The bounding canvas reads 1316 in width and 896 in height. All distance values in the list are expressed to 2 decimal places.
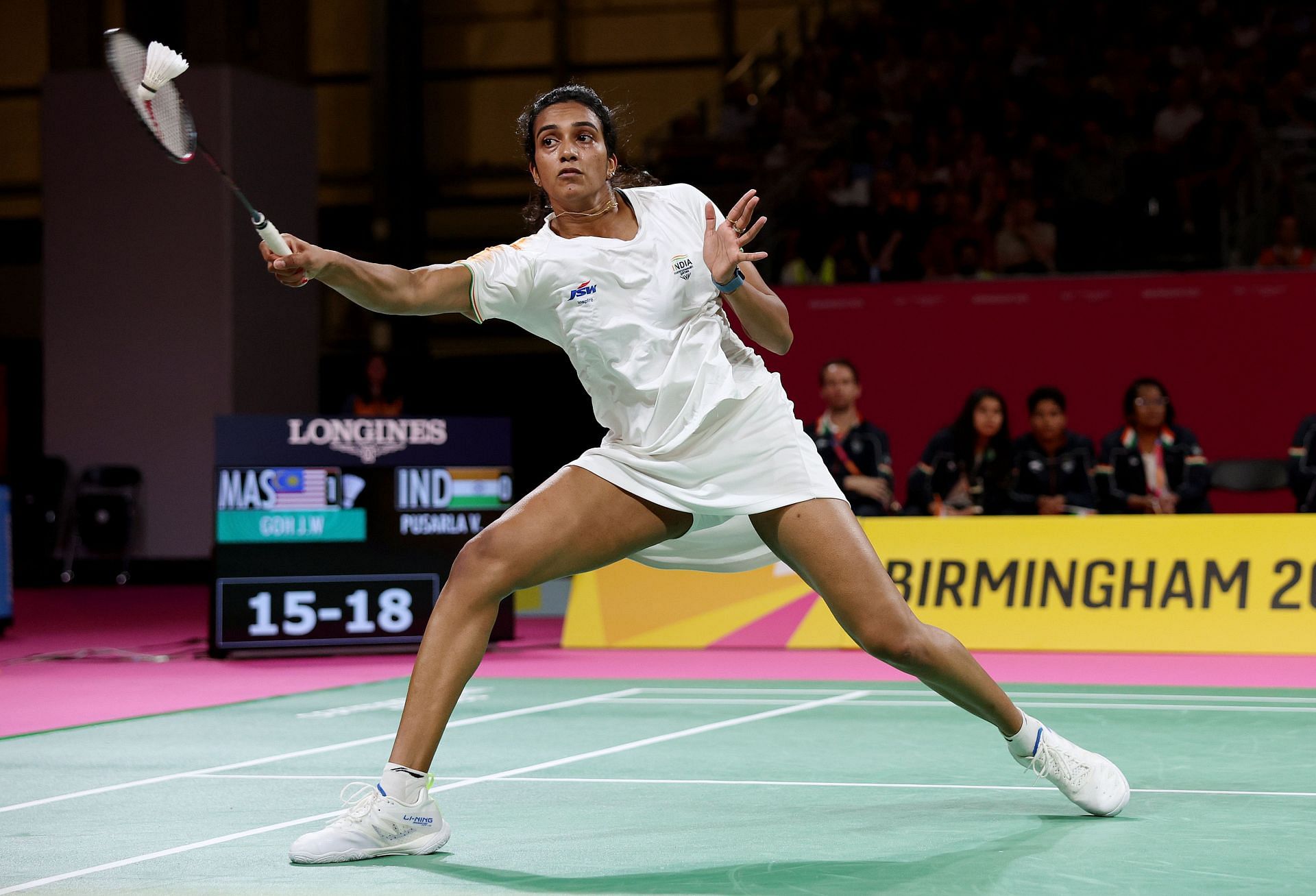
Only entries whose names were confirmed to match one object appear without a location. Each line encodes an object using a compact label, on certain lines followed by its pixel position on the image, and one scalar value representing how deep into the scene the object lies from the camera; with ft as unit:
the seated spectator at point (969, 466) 35.53
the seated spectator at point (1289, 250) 44.37
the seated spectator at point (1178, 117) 50.67
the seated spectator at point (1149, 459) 35.47
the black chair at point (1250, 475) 38.65
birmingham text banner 32.01
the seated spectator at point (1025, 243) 48.39
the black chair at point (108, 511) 55.26
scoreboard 33.01
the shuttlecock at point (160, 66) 13.35
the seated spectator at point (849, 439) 36.22
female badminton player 14.16
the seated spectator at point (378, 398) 41.63
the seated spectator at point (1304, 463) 36.04
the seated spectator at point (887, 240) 48.91
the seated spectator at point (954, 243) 48.52
